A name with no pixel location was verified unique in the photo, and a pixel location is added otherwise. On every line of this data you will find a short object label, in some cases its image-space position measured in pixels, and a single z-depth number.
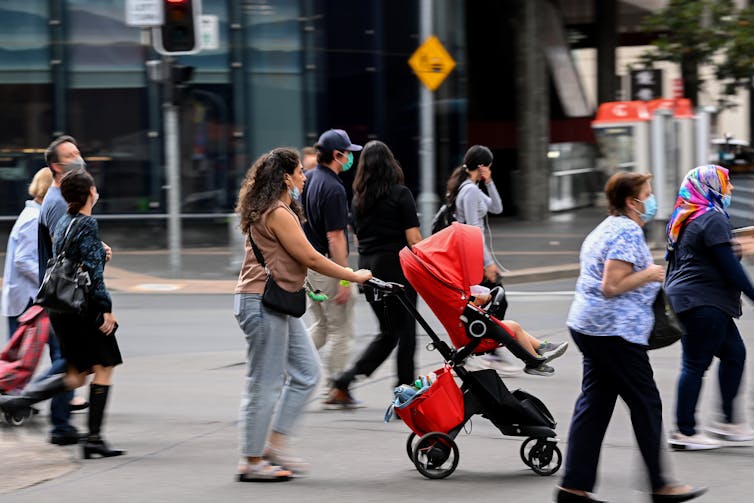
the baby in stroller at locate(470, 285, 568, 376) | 13.42
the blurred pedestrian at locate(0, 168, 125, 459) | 13.41
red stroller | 12.55
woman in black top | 15.67
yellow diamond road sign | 34.50
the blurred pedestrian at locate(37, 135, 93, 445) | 14.40
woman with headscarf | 13.30
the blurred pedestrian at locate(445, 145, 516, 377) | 19.17
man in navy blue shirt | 16.03
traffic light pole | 33.69
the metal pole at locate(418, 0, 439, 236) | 36.06
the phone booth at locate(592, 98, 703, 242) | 38.66
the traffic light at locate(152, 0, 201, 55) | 32.16
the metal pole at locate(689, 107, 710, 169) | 40.25
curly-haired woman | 12.30
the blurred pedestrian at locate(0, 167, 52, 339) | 15.46
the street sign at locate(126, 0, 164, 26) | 32.01
